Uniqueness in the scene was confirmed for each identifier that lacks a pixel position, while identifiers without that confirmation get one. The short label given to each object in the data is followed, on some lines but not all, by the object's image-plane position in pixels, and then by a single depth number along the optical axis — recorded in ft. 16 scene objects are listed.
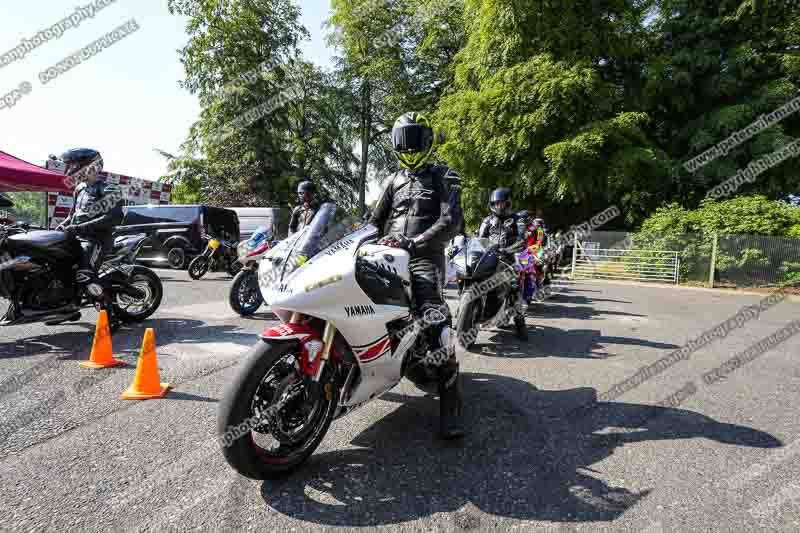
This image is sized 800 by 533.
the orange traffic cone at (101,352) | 13.87
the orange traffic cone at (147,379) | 11.51
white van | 54.35
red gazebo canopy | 32.30
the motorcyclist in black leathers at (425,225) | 10.14
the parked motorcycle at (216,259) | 37.04
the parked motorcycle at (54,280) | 16.02
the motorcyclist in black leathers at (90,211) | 17.49
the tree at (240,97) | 86.84
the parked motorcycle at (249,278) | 22.90
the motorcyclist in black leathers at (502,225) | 20.98
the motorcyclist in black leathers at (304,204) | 24.70
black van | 45.01
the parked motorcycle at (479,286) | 16.67
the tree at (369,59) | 95.66
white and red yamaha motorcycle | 7.54
